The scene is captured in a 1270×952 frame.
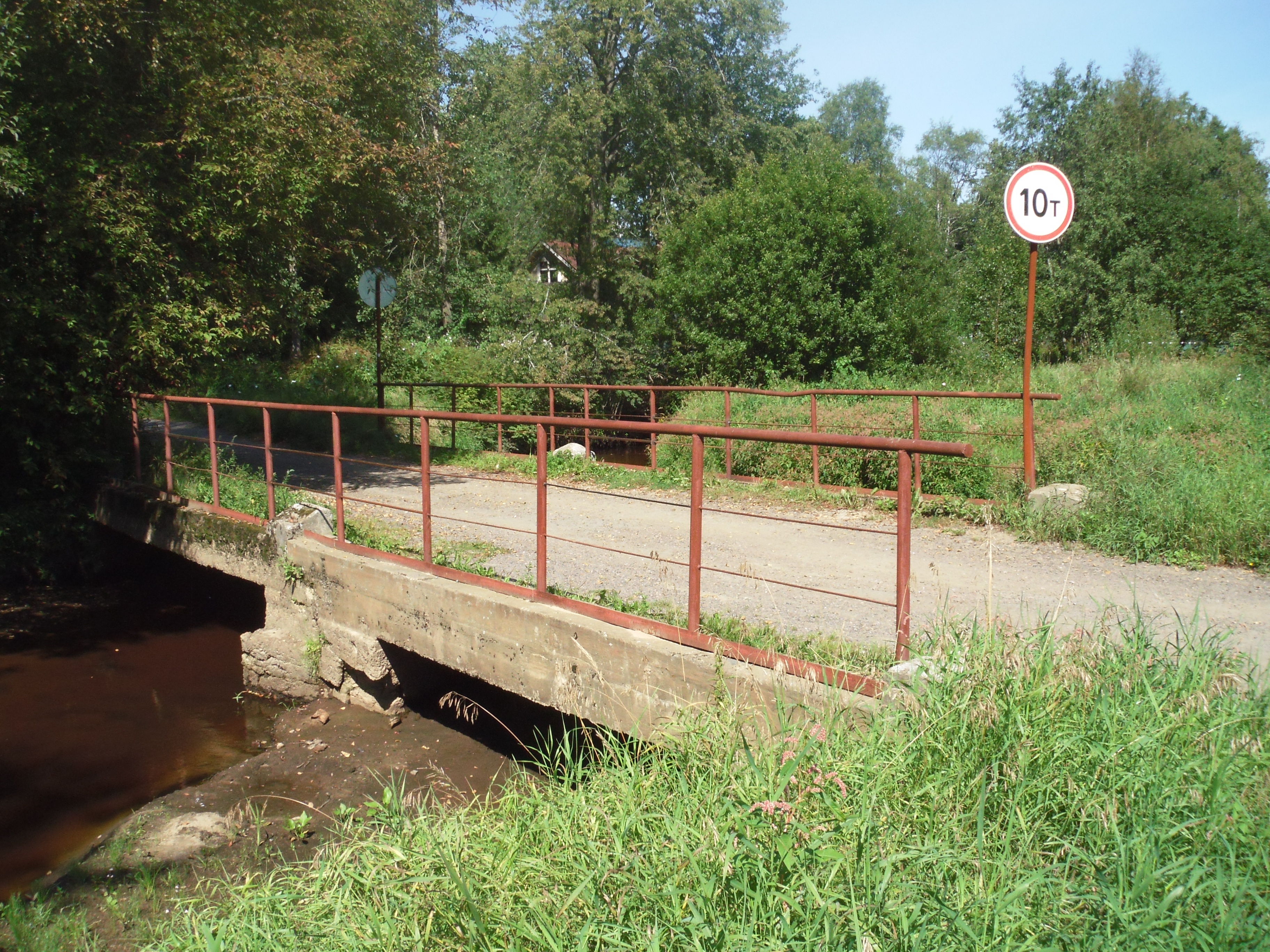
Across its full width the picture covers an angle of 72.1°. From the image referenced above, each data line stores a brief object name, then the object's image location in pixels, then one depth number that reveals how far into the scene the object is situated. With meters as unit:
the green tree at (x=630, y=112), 24.33
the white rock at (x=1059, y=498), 7.38
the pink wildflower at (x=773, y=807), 2.67
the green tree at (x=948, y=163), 58.88
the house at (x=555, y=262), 27.44
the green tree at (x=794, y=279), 21.02
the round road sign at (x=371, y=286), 15.04
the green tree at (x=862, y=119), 51.00
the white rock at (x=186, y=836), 4.95
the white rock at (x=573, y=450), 13.54
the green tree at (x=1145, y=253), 23.23
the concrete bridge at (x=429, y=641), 4.40
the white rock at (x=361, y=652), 6.75
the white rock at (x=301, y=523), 7.61
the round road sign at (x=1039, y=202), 7.67
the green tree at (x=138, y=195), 8.78
